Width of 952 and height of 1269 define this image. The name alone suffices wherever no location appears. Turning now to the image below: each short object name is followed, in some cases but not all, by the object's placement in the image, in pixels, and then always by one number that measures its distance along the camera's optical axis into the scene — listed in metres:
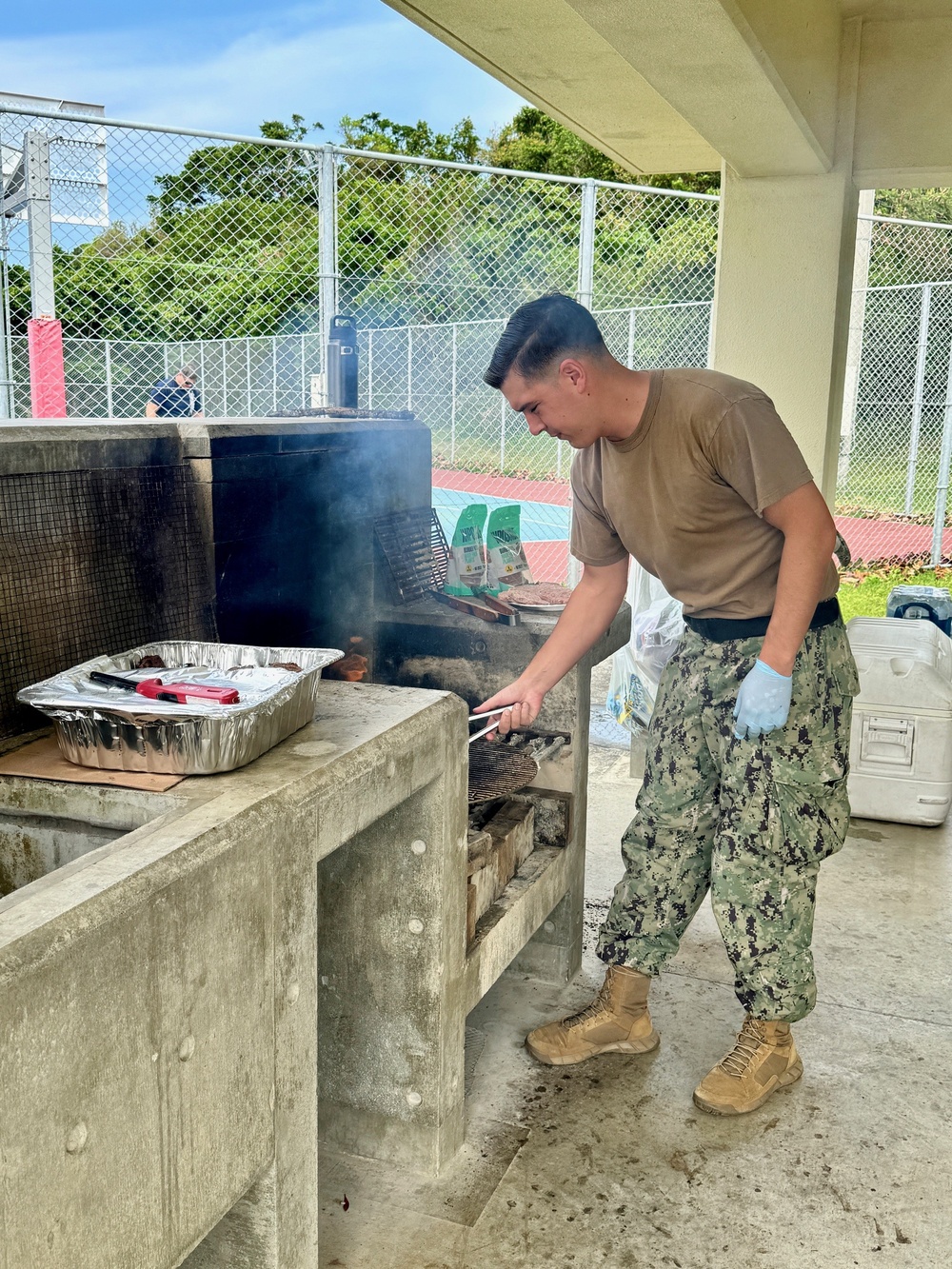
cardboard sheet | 1.80
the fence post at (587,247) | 5.93
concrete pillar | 4.62
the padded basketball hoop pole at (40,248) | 4.79
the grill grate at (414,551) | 3.43
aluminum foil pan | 1.81
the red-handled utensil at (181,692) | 1.95
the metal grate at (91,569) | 2.10
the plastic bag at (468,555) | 3.60
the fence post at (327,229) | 5.16
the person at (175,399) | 6.25
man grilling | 2.54
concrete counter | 1.24
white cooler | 4.52
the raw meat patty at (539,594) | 3.39
